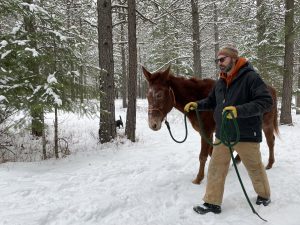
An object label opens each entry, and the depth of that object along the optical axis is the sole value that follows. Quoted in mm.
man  3746
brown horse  4879
